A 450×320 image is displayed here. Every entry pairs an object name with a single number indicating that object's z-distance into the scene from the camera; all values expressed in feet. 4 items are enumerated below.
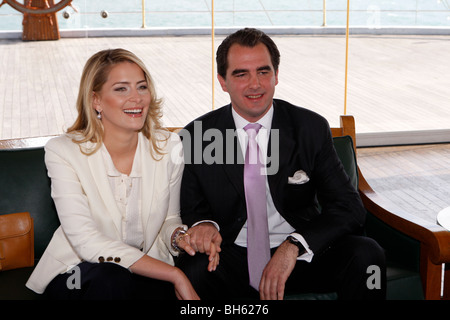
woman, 6.89
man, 7.19
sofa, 7.53
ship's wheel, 16.44
